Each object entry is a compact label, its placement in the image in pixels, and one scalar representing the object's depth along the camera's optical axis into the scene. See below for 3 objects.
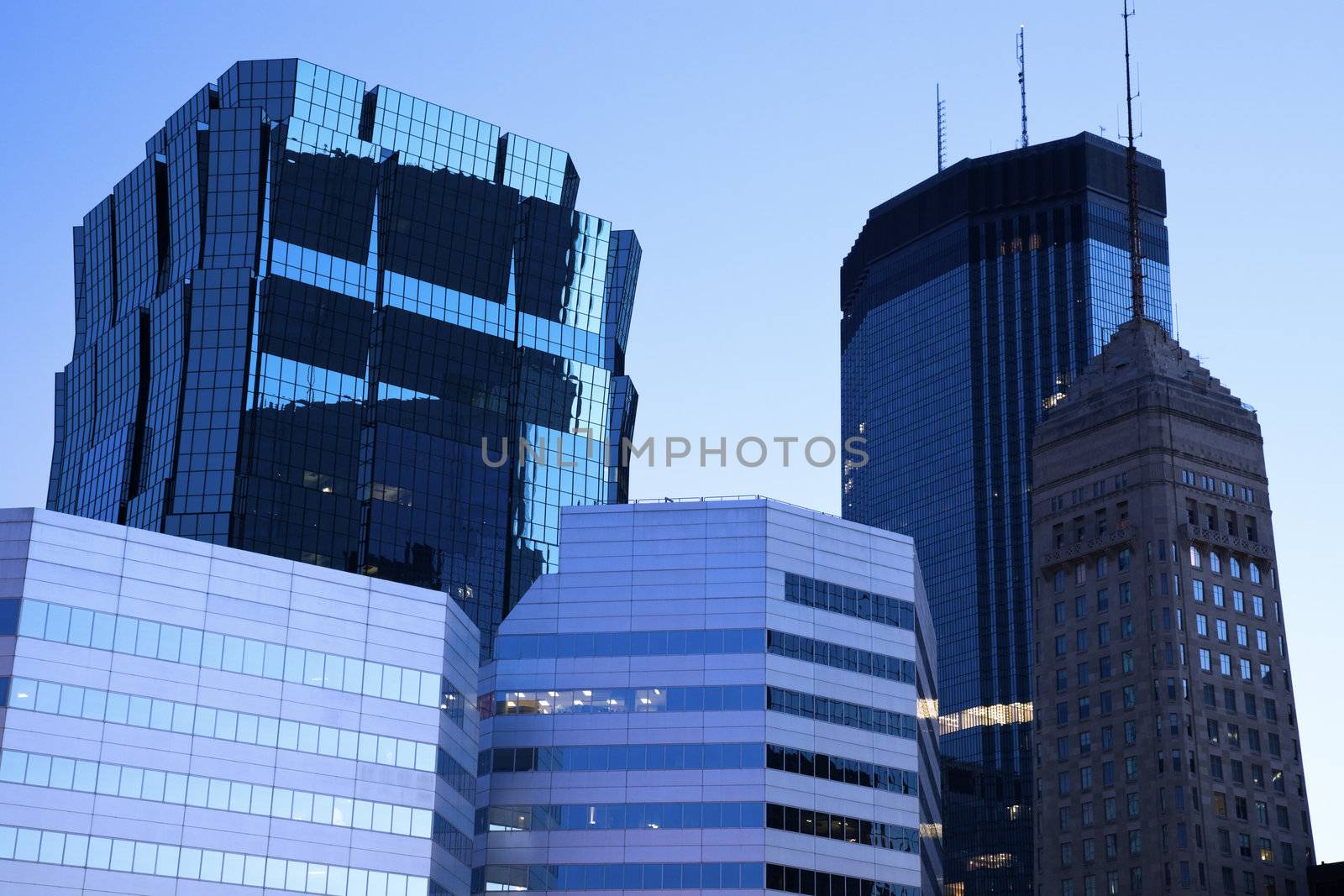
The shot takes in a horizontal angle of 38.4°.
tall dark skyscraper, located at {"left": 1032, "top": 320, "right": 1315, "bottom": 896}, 197.38
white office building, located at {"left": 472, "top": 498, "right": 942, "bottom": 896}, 142.25
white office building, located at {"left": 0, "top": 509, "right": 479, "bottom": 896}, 111.38
